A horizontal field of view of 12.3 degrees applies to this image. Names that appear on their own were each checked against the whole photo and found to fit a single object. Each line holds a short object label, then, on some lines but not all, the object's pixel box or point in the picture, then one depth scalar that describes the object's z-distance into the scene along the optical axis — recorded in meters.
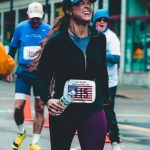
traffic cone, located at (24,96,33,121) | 13.17
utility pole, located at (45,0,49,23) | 37.83
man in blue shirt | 8.83
